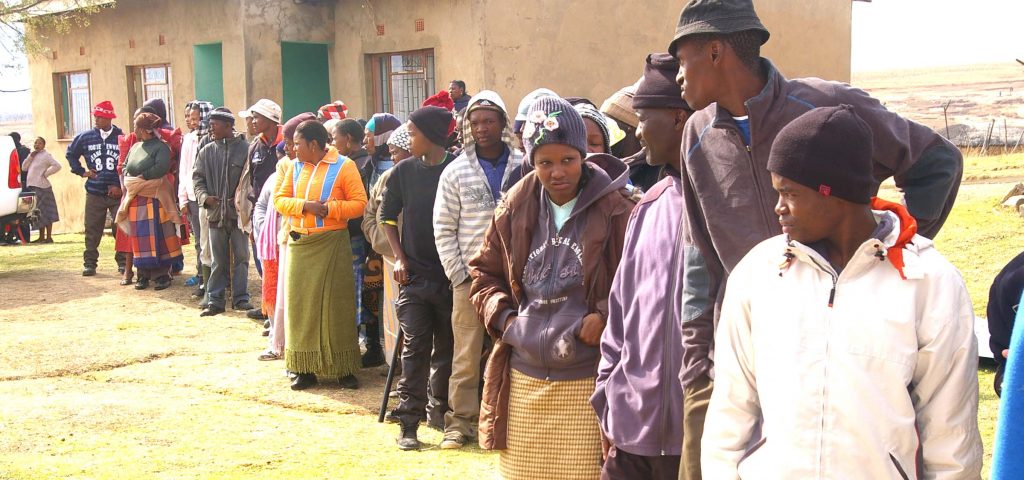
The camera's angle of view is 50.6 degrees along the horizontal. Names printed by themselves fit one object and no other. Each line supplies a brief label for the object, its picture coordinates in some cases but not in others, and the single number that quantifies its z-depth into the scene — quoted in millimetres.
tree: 15898
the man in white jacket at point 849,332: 2389
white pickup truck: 15261
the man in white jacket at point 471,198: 5711
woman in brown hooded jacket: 4195
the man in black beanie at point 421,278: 6160
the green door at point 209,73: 17172
